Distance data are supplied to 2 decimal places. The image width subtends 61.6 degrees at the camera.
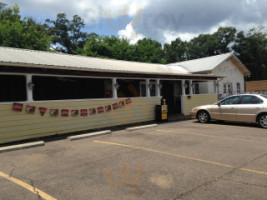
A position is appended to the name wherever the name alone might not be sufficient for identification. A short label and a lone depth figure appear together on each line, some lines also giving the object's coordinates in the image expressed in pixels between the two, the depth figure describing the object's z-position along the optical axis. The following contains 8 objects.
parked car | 9.51
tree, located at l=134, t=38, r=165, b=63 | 36.97
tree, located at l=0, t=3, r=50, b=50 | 25.14
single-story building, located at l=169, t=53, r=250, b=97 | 21.44
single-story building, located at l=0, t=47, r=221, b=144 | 8.21
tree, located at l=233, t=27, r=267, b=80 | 48.12
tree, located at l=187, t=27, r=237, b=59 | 50.31
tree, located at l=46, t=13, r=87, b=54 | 47.78
